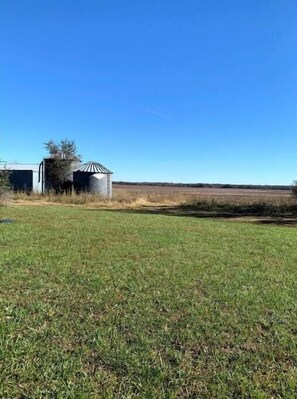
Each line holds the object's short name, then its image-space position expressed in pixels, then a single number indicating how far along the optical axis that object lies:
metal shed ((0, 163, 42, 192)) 31.89
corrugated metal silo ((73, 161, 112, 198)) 32.59
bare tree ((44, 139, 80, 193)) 32.94
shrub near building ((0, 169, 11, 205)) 16.06
